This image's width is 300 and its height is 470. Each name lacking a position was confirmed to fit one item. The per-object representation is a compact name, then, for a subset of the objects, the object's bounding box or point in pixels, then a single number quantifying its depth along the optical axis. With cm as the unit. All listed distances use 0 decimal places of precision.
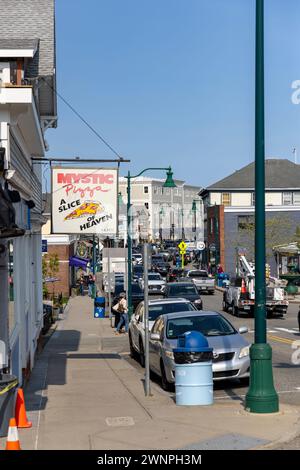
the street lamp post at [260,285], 1216
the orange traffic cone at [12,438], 855
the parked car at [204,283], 5830
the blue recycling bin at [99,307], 3994
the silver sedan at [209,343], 1579
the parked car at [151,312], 2184
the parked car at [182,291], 3994
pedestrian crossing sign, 7381
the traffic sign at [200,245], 8370
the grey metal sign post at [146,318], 1443
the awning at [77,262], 5797
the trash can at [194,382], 1316
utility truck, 3703
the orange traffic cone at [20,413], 1120
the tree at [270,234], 7206
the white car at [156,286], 5453
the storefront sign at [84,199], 1986
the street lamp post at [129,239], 3209
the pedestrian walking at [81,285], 6286
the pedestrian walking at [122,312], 3189
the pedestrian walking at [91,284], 5773
